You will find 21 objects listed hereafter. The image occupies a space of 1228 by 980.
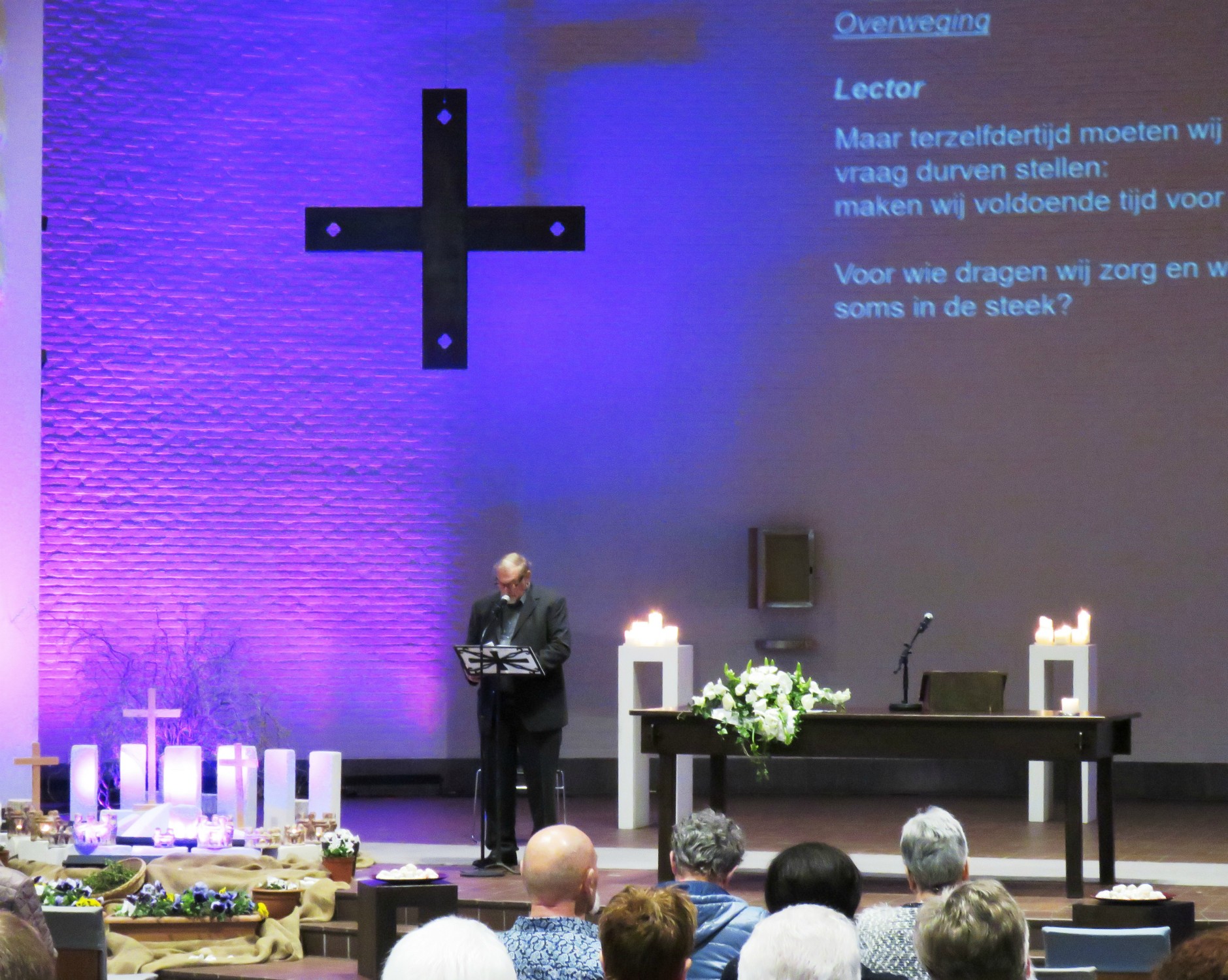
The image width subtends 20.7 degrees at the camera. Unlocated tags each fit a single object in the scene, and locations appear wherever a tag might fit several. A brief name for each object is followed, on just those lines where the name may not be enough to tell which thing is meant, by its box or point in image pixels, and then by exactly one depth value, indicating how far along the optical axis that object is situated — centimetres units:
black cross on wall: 1838
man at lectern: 1411
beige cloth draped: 1212
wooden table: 1257
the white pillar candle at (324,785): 1520
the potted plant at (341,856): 1349
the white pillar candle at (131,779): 1647
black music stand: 1327
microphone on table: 1287
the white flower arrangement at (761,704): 1289
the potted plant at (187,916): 1258
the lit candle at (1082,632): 1707
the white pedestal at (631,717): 1679
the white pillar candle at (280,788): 1536
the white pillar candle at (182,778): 1586
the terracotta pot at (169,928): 1256
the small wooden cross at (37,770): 1610
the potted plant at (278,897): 1305
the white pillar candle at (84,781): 1558
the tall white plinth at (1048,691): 1689
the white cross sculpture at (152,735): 1648
